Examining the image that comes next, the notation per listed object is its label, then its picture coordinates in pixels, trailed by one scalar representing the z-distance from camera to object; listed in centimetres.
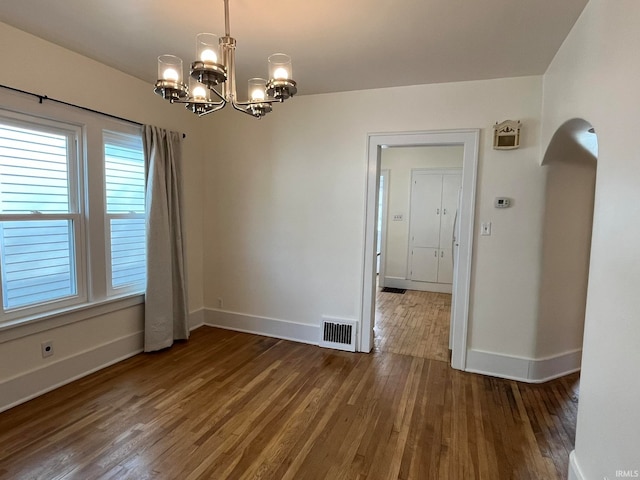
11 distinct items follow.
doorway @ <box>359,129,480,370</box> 306
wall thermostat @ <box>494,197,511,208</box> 296
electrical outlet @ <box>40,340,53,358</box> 259
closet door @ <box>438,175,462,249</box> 597
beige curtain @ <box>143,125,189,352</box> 326
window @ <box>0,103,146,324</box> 241
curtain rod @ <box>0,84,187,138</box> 233
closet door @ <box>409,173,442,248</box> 611
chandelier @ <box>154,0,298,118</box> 152
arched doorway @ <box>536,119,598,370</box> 288
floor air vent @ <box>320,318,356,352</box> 353
